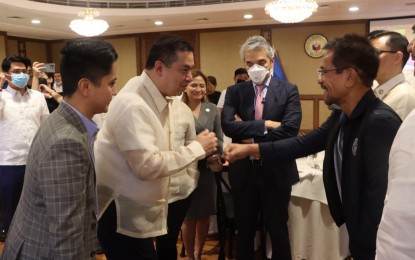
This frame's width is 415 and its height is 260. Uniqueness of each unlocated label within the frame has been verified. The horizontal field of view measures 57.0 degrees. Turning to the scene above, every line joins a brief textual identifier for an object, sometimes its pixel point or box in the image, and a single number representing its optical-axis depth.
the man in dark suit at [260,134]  2.28
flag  6.25
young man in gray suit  1.15
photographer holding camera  3.97
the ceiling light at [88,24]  6.66
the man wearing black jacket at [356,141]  1.36
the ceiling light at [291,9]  5.85
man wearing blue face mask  3.47
